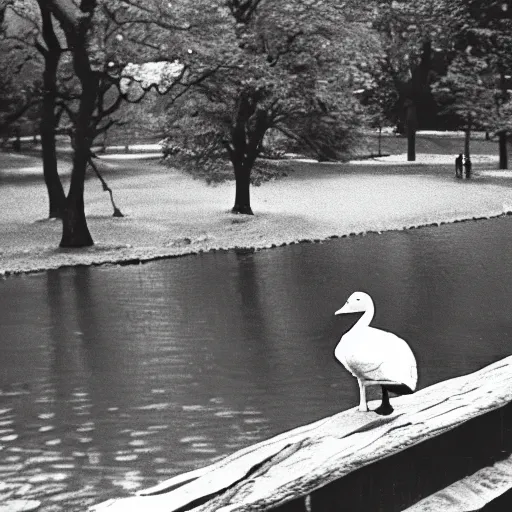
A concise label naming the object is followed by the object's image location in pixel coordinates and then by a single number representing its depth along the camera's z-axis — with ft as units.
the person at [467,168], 168.04
